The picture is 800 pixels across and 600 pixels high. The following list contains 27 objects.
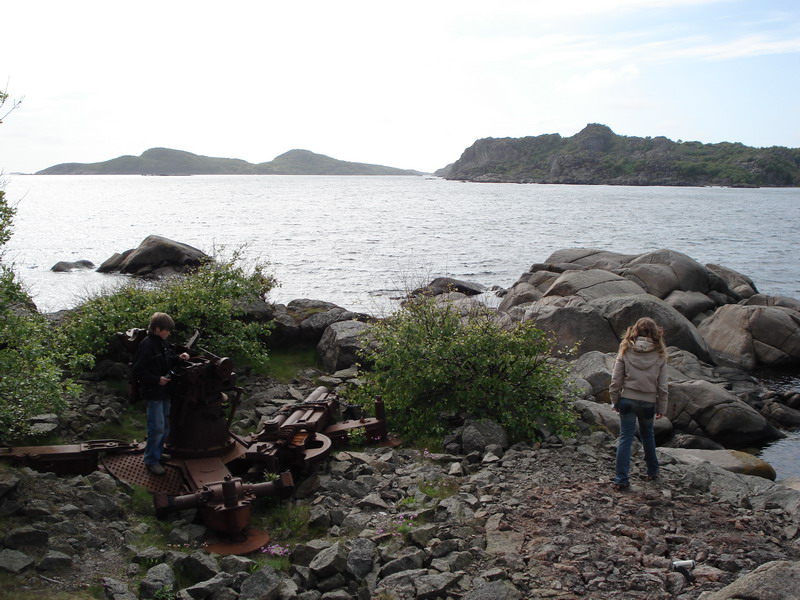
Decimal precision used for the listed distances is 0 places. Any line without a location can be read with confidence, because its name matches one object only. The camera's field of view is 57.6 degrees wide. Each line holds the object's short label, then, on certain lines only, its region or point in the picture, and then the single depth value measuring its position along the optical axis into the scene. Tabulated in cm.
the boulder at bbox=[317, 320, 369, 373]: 1428
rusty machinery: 830
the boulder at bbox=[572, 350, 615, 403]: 1595
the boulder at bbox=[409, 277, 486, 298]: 3150
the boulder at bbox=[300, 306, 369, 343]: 1562
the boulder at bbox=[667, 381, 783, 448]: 1577
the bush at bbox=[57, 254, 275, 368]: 1241
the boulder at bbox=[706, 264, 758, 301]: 3171
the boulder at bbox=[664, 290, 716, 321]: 2672
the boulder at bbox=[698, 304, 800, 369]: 2252
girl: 894
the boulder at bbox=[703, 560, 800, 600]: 510
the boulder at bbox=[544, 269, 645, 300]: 2478
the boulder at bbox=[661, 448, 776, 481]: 1233
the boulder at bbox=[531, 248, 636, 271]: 3306
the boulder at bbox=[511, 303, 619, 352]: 2039
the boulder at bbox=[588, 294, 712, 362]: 2045
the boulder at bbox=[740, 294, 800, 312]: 2778
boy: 850
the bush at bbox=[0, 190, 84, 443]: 790
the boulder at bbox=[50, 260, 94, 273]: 4116
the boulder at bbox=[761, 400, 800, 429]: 1784
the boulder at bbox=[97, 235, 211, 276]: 3653
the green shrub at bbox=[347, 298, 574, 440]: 1048
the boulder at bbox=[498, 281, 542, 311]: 2919
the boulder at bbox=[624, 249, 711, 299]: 2862
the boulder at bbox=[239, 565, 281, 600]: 606
